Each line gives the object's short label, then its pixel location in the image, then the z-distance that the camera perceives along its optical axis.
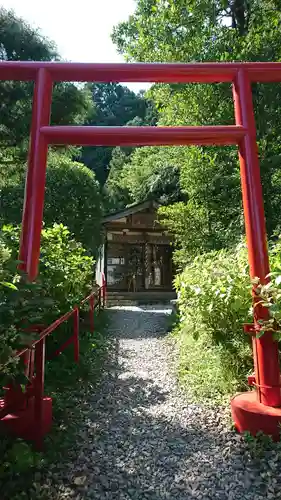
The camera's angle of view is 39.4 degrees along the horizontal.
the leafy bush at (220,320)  3.39
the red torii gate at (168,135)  2.95
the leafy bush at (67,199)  8.85
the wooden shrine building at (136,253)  14.96
